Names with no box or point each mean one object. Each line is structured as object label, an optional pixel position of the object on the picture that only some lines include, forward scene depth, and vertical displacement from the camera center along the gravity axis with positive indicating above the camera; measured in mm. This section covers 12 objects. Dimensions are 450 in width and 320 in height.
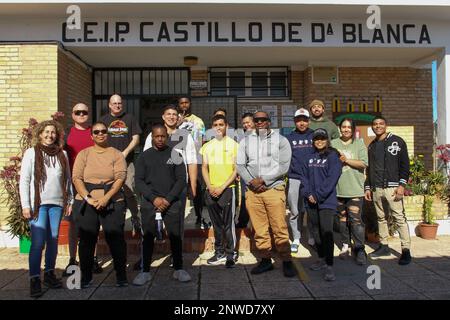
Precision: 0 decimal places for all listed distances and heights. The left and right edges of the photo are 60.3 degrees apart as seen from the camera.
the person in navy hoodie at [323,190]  4418 -329
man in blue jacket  4969 +41
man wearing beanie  5230 +562
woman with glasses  4074 -342
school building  6391 +2095
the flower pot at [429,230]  6367 -1137
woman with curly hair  4023 -303
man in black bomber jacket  5020 -190
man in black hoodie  4270 -286
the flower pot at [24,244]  5715 -1180
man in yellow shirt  4754 -211
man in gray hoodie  4473 -202
